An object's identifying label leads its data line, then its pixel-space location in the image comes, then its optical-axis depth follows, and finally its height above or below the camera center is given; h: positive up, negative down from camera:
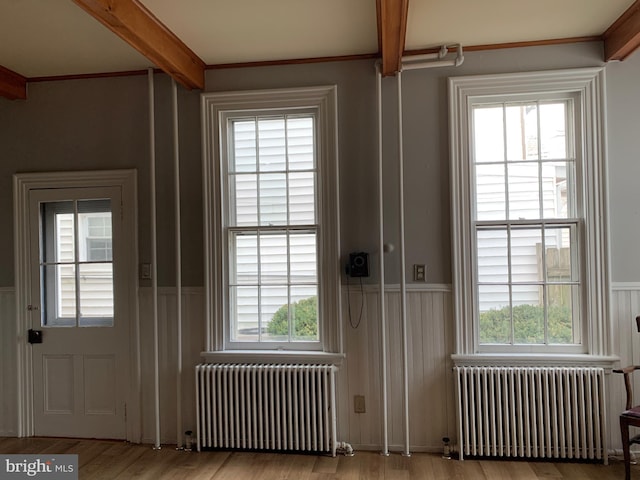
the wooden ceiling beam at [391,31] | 2.16 +1.15
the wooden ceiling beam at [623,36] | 2.46 +1.18
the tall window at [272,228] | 3.09 +0.11
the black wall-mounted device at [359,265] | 2.94 -0.16
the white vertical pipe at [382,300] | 2.92 -0.40
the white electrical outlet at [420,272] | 2.96 -0.22
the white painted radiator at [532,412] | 2.72 -1.10
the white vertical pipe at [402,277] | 2.92 -0.25
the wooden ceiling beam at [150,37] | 2.13 +1.16
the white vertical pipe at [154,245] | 3.11 +0.00
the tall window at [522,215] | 2.88 +0.15
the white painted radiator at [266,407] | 2.89 -1.09
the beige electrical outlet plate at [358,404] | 2.99 -1.11
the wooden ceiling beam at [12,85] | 3.11 +1.19
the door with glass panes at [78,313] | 3.20 -0.48
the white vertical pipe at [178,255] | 3.09 -0.07
